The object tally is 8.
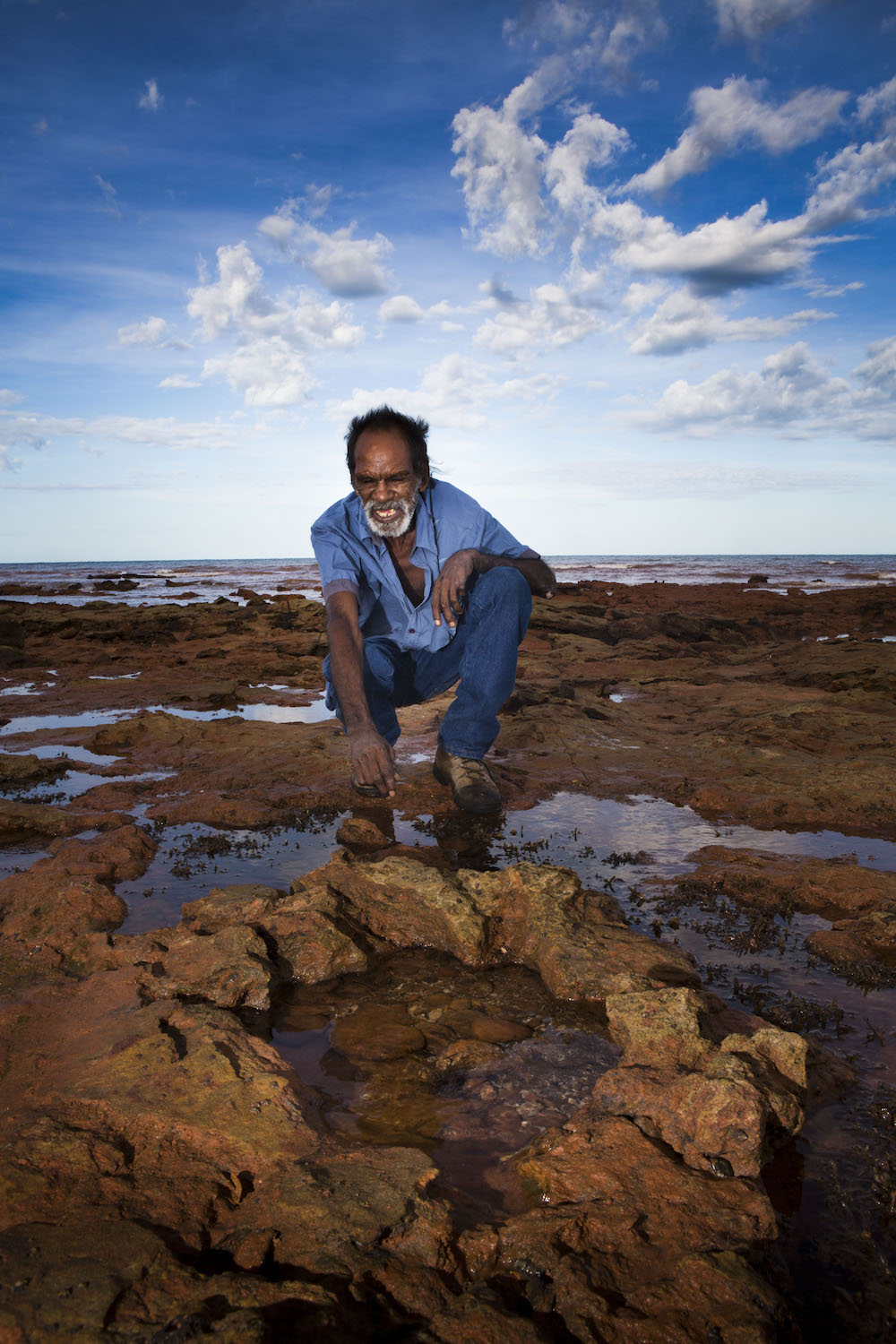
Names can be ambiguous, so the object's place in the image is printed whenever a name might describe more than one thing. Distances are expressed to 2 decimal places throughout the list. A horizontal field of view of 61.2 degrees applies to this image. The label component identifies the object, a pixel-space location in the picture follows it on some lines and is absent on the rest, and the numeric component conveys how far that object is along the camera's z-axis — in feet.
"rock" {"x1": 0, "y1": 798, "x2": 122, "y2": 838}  12.44
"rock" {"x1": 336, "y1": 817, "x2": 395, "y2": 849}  11.93
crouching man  13.94
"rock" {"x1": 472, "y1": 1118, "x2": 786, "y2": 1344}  3.76
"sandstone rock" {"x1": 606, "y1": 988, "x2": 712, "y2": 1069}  5.89
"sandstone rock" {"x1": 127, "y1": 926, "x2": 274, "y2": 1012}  7.02
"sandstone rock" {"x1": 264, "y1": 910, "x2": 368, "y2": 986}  7.70
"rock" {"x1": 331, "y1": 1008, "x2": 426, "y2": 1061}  6.33
